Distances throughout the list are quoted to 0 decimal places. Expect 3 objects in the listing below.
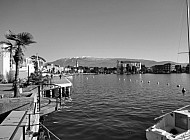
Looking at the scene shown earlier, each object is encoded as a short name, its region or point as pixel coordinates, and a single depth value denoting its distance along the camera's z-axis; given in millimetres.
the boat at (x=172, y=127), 11665
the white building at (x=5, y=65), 34206
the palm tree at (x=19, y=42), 17641
